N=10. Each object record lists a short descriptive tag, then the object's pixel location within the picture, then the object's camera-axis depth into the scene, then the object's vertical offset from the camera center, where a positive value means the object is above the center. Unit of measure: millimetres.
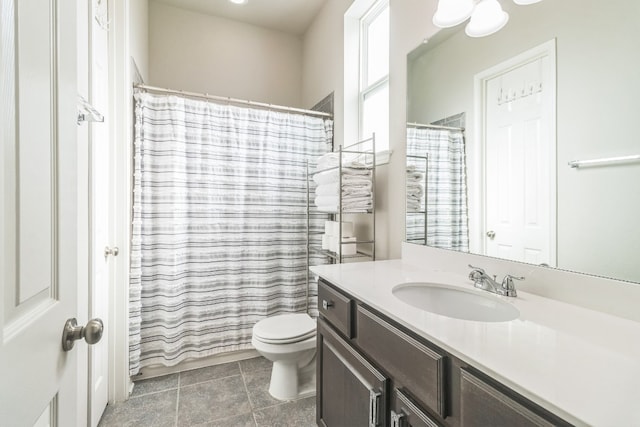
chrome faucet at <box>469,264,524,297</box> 994 -255
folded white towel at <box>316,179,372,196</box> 1797 +163
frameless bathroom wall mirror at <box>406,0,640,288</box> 841 +273
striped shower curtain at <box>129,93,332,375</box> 1935 -78
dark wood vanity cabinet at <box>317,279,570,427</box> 586 -456
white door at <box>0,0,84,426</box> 416 +6
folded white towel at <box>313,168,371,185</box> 1794 +232
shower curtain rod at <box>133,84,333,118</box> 1906 +825
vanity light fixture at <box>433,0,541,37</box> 1151 +828
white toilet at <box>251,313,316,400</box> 1702 -816
